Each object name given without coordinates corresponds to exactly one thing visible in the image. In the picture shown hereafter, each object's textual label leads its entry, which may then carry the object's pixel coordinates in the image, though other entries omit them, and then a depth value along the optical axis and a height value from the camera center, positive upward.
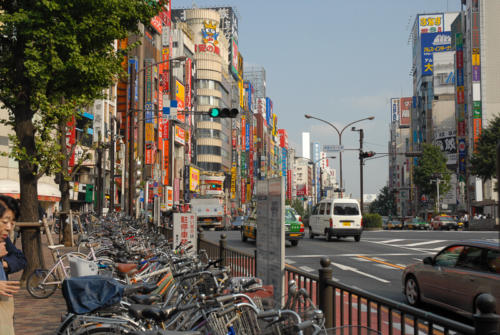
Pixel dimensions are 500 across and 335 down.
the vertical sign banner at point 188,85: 86.56 +18.52
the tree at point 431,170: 75.88 +4.33
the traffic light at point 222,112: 16.52 +2.67
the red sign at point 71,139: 41.00 +4.72
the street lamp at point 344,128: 48.71 +6.81
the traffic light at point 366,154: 38.81 +3.32
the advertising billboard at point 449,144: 85.06 +8.95
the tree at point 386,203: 137.49 -0.30
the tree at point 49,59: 11.26 +2.99
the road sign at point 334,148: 42.33 +4.10
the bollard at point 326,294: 5.90 -0.98
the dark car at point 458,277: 8.88 -1.29
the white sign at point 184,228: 14.55 -0.69
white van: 27.75 -0.82
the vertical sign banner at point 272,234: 6.84 -0.42
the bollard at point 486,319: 3.27 -0.69
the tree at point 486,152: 54.66 +4.92
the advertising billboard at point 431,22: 119.50 +38.53
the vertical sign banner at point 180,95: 80.44 +15.60
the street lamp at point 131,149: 25.92 +2.52
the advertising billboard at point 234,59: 119.79 +31.17
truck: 57.22 -1.16
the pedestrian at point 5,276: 3.72 -0.53
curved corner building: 101.19 +21.52
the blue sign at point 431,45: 111.00 +31.32
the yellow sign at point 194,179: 88.11 +3.66
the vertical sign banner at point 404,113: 157.90 +25.36
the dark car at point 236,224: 53.56 -2.13
